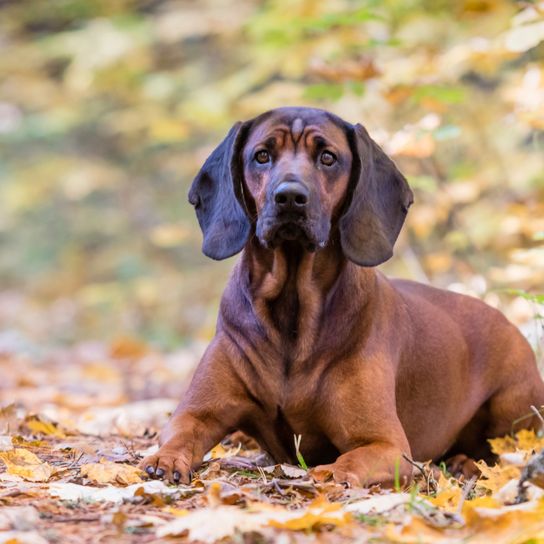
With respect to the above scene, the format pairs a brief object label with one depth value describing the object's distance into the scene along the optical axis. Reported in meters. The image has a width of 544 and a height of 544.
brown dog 8.04
